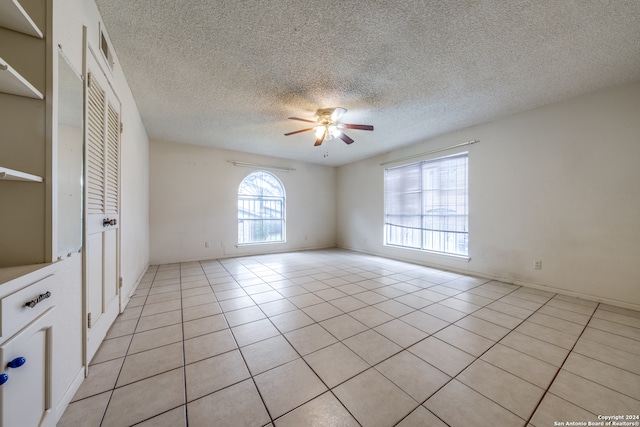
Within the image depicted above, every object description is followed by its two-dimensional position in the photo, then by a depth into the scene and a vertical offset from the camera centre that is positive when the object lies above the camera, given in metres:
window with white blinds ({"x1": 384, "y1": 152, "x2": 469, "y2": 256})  4.09 +0.18
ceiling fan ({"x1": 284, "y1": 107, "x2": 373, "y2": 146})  3.03 +1.27
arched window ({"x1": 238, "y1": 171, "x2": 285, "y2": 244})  5.62 +0.12
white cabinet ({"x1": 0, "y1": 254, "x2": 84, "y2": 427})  0.81 -0.58
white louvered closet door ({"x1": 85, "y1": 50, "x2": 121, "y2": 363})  1.61 +0.07
